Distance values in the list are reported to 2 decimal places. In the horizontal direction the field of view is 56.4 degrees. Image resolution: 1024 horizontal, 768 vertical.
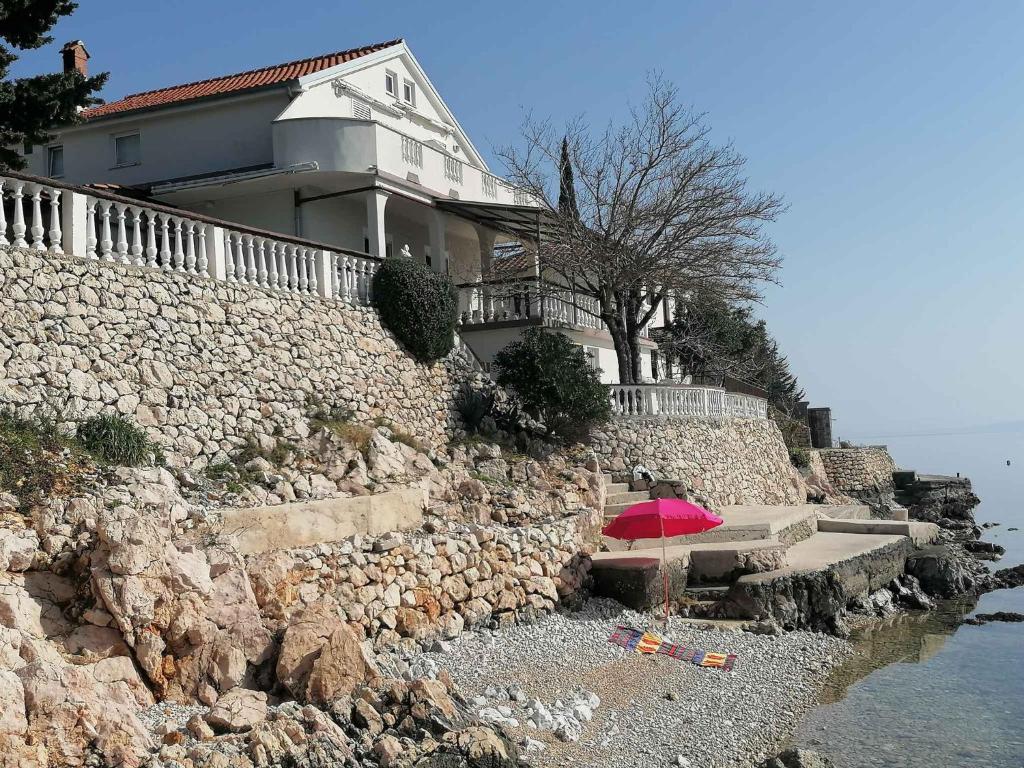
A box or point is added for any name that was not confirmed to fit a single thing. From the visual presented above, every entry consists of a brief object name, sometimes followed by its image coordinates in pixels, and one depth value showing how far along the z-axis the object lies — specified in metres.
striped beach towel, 13.66
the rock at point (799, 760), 9.98
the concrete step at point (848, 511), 25.93
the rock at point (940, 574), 20.92
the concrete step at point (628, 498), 20.44
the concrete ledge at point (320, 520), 11.73
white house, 22.77
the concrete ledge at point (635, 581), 16.02
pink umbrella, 15.13
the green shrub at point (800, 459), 36.09
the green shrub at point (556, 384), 20.61
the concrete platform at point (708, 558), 17.03
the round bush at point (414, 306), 20.08
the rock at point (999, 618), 18.72
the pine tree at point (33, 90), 13.44
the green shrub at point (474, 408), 20.55
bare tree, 24.58
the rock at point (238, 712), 8.41
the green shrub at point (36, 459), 10.60
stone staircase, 16.31
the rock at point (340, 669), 9.33
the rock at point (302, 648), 9.57
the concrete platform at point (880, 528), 23.02
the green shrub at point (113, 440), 12.34
